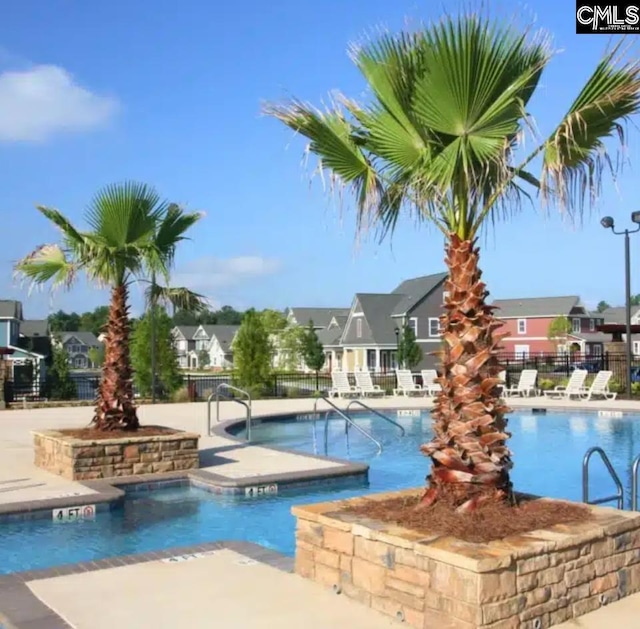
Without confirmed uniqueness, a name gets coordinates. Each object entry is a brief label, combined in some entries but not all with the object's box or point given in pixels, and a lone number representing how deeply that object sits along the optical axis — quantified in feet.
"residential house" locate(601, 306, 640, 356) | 205.19
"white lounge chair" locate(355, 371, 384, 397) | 83.48
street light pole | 70.69
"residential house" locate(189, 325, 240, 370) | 261.44
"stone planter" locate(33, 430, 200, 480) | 32.65
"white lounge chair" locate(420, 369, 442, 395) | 85.51
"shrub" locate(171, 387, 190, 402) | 79.86
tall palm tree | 16.69
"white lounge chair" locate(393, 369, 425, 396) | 86.02
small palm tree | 34.96
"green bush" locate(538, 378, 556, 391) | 86.33
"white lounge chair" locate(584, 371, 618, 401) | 74.74
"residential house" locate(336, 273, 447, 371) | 146.20
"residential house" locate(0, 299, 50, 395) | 83.71
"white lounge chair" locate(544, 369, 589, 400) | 75.71
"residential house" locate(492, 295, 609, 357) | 180.45
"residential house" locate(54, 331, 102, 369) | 289.53
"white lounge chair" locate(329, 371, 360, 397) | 82.92
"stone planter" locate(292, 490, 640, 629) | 14.15
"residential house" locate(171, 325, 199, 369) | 289.33
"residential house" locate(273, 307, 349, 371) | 172.23
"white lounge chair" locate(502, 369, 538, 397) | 81.71
